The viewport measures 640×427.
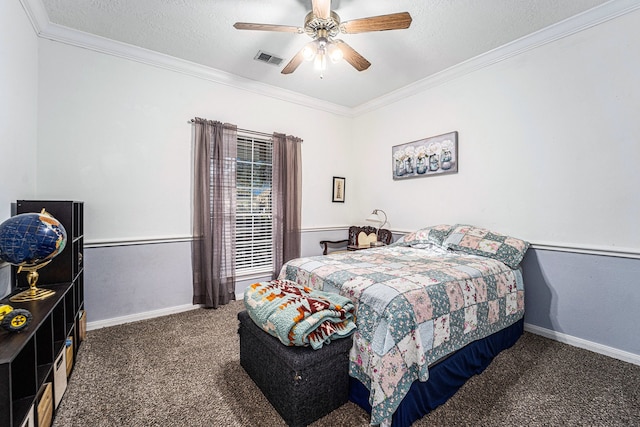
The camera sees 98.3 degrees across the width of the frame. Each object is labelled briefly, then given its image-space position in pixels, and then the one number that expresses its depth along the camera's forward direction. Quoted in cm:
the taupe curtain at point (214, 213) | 321
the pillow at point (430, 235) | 311
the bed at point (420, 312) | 148
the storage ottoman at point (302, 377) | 148
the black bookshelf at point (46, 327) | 109
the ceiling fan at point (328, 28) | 194
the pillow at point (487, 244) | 253
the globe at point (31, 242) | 147
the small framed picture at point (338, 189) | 453
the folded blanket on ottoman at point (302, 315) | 152
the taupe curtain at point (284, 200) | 384
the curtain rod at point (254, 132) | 358
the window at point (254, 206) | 363
